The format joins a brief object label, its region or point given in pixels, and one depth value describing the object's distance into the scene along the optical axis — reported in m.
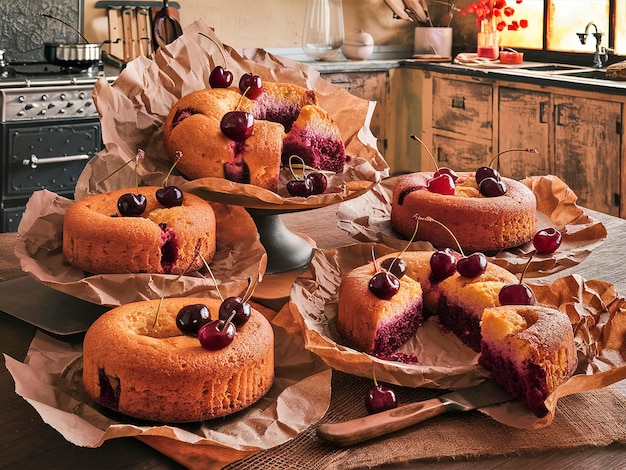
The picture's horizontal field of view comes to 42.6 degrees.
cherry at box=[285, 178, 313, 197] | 1.47
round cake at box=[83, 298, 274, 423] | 0.93
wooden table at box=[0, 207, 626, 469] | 0.88
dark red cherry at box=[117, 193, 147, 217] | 1.36
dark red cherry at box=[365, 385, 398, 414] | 0.98
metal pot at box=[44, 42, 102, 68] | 3.54
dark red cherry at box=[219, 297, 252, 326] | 1.00
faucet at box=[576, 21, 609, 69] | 4.02
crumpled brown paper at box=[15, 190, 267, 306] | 1.25
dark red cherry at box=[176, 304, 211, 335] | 0.99
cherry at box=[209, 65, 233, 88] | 1.69
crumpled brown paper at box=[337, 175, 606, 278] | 1.38
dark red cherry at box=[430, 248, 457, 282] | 1.25
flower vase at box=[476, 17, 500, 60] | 4.50
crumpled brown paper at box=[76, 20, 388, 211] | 1.43
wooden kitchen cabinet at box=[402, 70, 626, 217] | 3.46
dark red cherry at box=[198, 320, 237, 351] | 0.95
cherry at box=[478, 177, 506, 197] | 1.57
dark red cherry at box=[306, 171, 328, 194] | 1.50
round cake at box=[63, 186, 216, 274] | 1.31
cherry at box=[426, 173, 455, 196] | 1.57
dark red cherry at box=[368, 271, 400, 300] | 1.17
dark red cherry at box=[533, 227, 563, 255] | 1.42
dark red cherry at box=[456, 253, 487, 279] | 1.21
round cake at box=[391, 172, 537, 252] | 1.50
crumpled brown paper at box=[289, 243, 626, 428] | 0.99
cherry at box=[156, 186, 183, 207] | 1.39
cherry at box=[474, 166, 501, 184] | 1.61
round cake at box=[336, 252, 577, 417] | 1.00
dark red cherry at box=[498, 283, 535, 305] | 1.09
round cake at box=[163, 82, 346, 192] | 1.53
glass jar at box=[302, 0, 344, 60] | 4.51
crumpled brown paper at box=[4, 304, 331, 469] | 0.87
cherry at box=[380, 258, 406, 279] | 1.23
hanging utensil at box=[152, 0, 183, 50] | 4.08
